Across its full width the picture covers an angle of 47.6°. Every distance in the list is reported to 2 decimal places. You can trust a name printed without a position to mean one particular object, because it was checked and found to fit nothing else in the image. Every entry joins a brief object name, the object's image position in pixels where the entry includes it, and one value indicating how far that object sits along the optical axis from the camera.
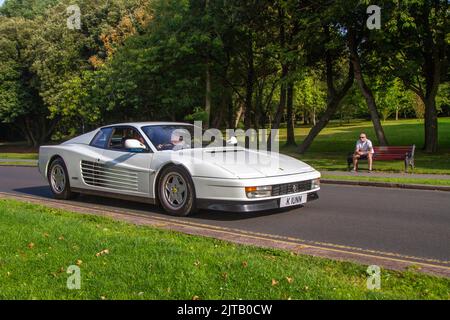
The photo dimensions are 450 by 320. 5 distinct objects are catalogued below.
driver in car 8.32
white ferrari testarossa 7.21
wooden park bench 15.75
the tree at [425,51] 20.72
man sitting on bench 15.87
